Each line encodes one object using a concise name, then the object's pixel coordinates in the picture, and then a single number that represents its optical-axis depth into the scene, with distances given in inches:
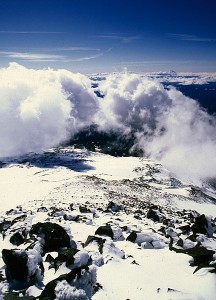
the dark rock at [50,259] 831.7
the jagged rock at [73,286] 616.1
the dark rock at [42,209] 1758.6
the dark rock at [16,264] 711.7
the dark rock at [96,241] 959.8
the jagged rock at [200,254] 803.4
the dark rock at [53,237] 949.2
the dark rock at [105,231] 1104.5
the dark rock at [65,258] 757.3
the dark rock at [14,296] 633.0
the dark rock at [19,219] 1291.3
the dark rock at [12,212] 1718.1
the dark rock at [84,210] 1733.5
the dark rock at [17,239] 1024.9
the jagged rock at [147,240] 1018.7
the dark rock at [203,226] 1297.2
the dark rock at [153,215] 1701.5
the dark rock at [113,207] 1931.2
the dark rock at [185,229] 1323.8
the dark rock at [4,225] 1225.4
